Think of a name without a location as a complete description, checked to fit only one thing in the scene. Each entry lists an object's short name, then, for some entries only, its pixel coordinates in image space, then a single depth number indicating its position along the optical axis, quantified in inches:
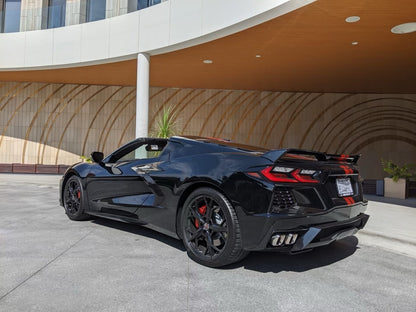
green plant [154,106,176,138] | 366.9
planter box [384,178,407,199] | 358.0
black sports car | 93.2
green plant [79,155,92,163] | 605.0
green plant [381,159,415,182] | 363.6
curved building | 301.4
